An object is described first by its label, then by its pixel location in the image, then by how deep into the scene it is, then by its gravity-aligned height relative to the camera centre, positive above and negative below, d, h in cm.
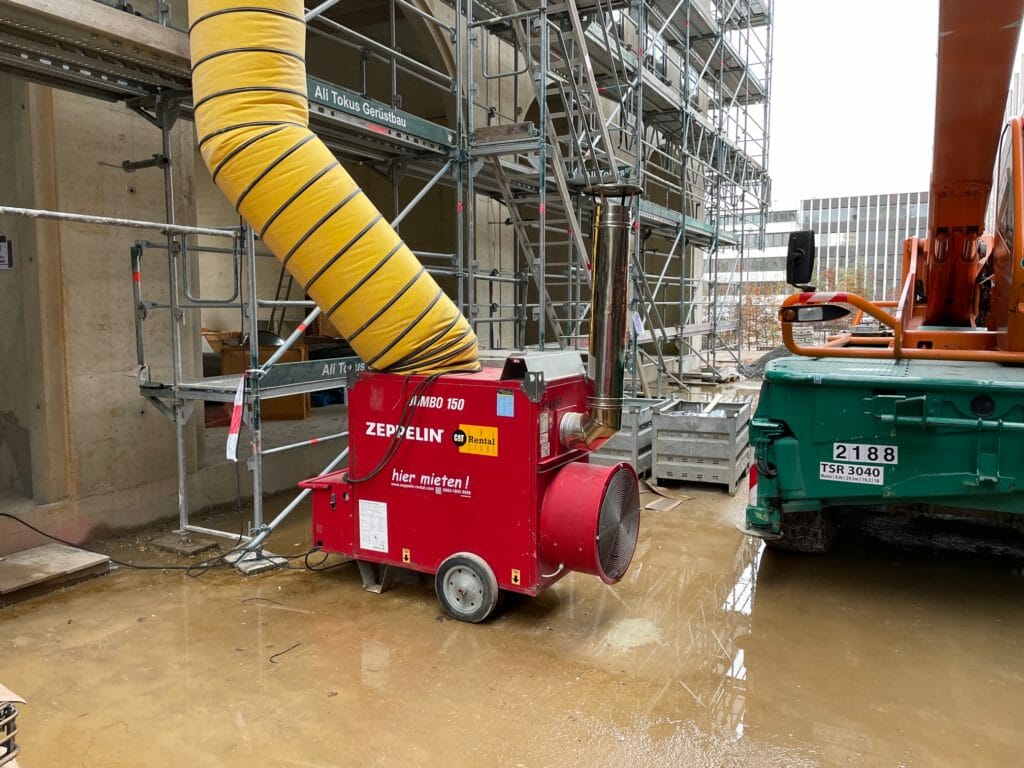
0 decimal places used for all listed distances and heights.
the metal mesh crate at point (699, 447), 686 -119
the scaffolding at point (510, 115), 474 +174
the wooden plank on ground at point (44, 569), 443 -158
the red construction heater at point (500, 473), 387 -86
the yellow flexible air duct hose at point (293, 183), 391 +78
